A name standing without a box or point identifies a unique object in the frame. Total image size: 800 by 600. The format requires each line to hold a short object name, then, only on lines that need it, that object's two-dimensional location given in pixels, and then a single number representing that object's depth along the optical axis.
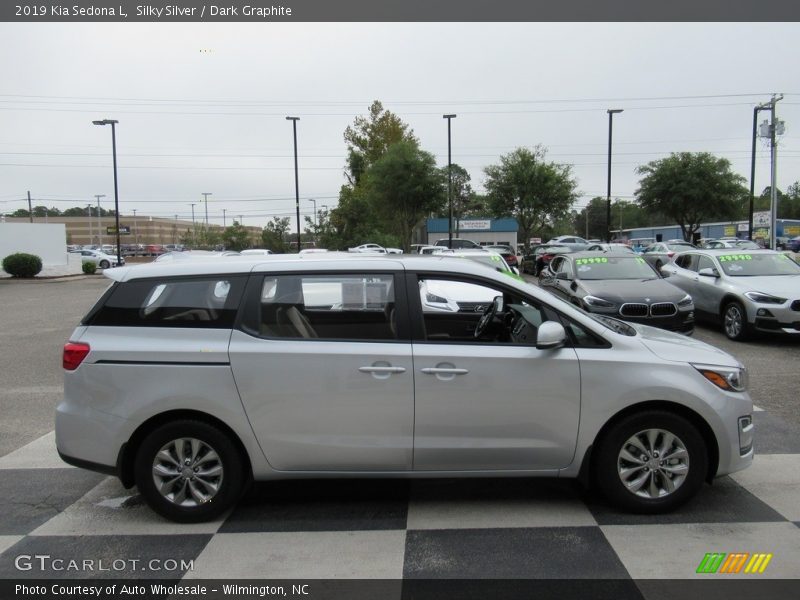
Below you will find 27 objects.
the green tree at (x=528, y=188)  38.47
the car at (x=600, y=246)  25.28
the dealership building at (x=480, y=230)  52.38
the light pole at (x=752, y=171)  34.39
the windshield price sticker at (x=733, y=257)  11.49
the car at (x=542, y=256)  28.38
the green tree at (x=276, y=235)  51.97
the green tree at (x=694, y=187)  39.44
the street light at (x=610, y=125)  34.22
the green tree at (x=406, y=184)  35.94
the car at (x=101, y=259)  40.50
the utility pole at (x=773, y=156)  30.02
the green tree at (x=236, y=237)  58.88
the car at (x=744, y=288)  9.73
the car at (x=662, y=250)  22.97
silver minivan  3.80
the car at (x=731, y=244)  28.73
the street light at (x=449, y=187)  34.86
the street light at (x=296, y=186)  33.96
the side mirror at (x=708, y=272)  11.24
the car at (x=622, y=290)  9.81
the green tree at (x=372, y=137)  53.88
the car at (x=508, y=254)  28.89
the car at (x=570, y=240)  43.85
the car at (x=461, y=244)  36.35
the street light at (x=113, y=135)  31.48
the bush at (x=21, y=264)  29.58
